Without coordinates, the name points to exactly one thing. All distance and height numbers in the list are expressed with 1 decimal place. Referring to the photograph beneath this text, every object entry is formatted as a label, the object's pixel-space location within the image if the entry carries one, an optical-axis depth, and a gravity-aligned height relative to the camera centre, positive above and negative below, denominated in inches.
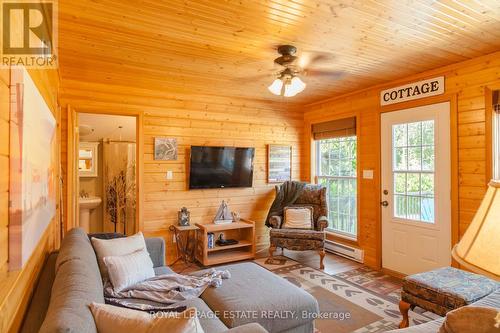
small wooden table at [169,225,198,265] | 163.5 -39.9
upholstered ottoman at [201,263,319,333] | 76.0 -35.6
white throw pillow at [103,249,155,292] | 83.3 -28.5
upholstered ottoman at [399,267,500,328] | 84.6 -35.2
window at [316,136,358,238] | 179.3 -5.1
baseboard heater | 165.5 -46.9
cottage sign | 131.3 +37.2
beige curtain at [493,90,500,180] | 112.4 +11.6
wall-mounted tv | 167.8 +2.3
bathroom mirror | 205.9 +8.6
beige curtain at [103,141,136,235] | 209.2 -11.8
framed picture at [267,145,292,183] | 196.1 +5.0
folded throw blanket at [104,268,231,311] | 77.0 -33.5
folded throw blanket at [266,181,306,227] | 181.0 -15.0
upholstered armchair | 158.4 -33.1
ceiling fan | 109.1 +40.8
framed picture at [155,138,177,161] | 160.7 +12.0
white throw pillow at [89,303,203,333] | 42.2 -22.2
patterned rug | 100.9 -51.3
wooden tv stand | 158.2 -41.5
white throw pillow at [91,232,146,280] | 88.1 -23.7
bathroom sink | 193.3 -23.7
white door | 129.6 -8.8
